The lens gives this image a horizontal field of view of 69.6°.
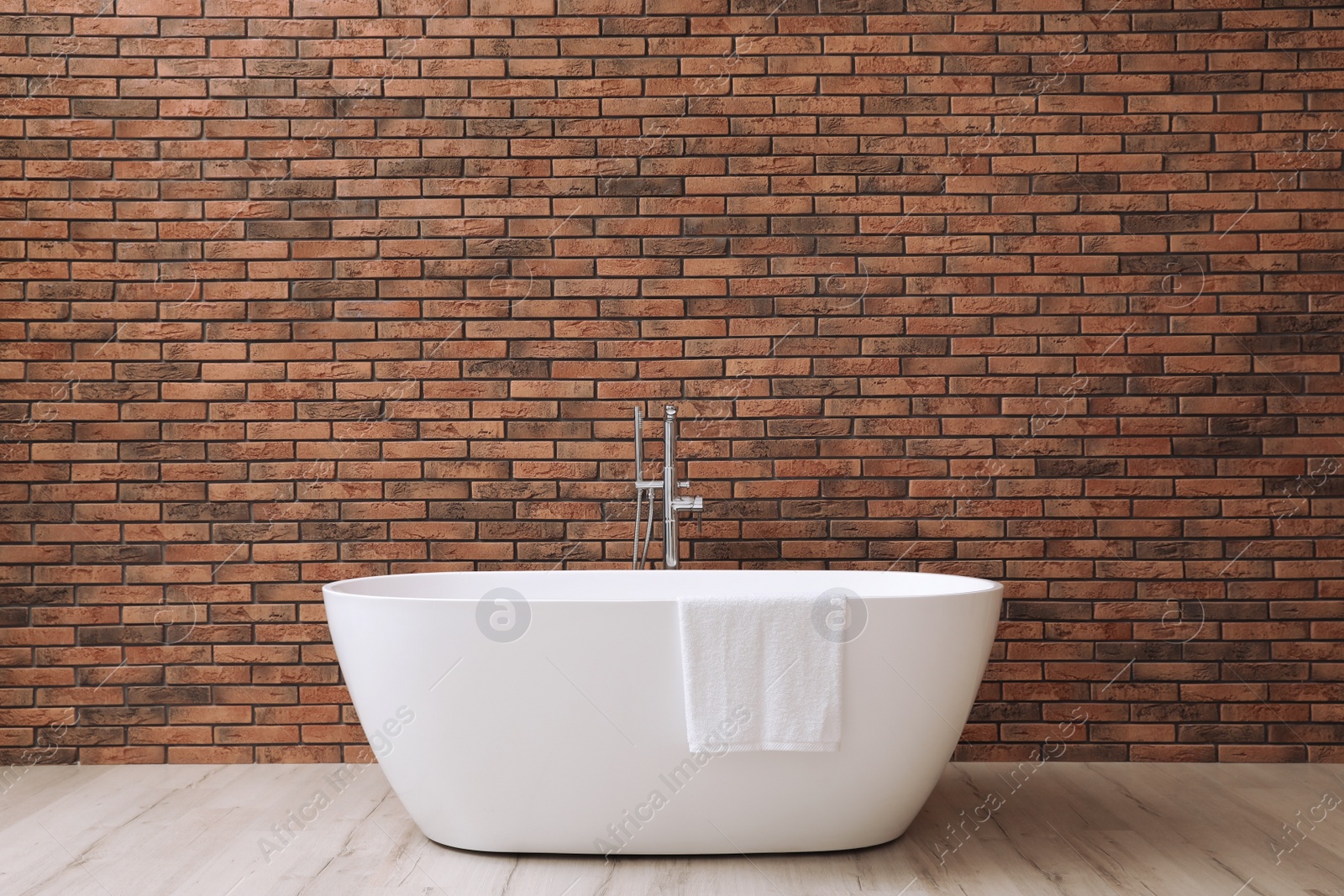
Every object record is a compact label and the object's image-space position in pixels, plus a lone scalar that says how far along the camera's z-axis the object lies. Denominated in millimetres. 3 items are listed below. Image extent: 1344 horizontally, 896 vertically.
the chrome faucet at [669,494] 2928
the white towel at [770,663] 2141
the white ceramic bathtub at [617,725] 2188
